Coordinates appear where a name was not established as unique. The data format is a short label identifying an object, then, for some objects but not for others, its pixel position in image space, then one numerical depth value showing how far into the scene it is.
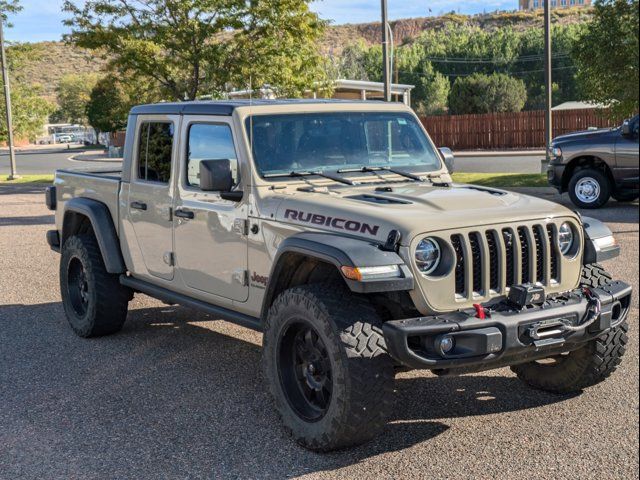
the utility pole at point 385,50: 17.47
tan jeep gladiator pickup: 4.25
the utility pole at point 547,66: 19.59
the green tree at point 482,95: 60.28
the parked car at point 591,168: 14.42
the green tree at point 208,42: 21.67
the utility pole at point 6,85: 29.05
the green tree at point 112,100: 23.58
